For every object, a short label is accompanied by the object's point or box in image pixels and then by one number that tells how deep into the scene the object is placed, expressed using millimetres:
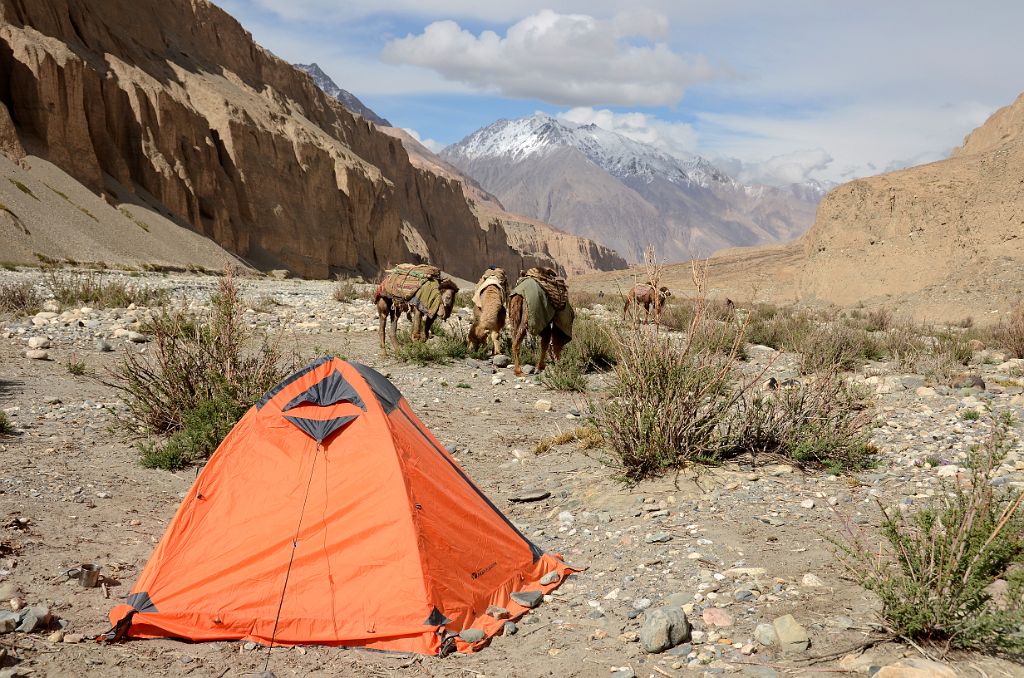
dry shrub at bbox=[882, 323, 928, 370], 12508
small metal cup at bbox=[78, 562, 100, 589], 4691
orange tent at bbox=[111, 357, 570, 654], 4367
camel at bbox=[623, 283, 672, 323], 16788
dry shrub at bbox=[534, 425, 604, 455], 7223
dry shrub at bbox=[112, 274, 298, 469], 7113
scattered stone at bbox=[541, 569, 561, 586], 4828
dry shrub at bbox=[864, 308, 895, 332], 20302
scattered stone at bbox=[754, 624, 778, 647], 3707
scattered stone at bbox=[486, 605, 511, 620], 4527
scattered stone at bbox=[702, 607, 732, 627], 3984
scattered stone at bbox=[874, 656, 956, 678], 3094
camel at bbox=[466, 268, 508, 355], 10891
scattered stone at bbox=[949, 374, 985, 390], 10320
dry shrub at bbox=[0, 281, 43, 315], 12500
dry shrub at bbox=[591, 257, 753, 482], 6105
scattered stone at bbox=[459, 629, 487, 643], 4230
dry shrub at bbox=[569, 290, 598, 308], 25728
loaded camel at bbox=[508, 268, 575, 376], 10430
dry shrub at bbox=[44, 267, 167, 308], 13984
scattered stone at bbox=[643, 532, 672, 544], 5039
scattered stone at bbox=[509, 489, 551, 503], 6348
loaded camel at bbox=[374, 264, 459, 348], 11344
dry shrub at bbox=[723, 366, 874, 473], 6285
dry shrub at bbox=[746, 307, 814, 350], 15086
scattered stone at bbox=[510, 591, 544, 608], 4613
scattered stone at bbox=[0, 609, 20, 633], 3938
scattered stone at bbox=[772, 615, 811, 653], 3609
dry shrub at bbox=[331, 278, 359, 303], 19672
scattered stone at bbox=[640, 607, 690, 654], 3830
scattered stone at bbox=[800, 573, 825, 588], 4246
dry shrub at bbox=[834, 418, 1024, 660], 3285
